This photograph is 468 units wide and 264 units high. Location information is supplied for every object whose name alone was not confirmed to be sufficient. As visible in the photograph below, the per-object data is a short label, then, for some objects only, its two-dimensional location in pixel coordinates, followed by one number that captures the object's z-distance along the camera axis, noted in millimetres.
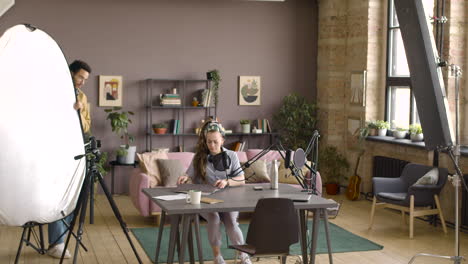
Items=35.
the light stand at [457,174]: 5085
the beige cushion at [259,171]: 7938
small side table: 9555
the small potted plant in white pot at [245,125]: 10281
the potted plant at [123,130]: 9406
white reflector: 4469
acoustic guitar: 9391
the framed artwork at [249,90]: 10391
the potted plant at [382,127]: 9367
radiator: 8812
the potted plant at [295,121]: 10367
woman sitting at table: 5477
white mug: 4719
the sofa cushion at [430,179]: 7352
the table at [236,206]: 4645
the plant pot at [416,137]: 8484
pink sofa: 7512
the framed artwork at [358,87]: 9602
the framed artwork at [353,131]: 9792
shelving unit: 9987
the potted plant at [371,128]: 9461
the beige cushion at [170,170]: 7672
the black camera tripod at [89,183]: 4648
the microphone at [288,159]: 4863
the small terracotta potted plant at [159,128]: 9852
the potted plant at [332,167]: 9992
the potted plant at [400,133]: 9000
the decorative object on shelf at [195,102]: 9984
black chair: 4371
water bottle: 5480
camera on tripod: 4660
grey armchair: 7258
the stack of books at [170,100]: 9820
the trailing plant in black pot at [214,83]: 9867
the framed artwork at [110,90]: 9758
